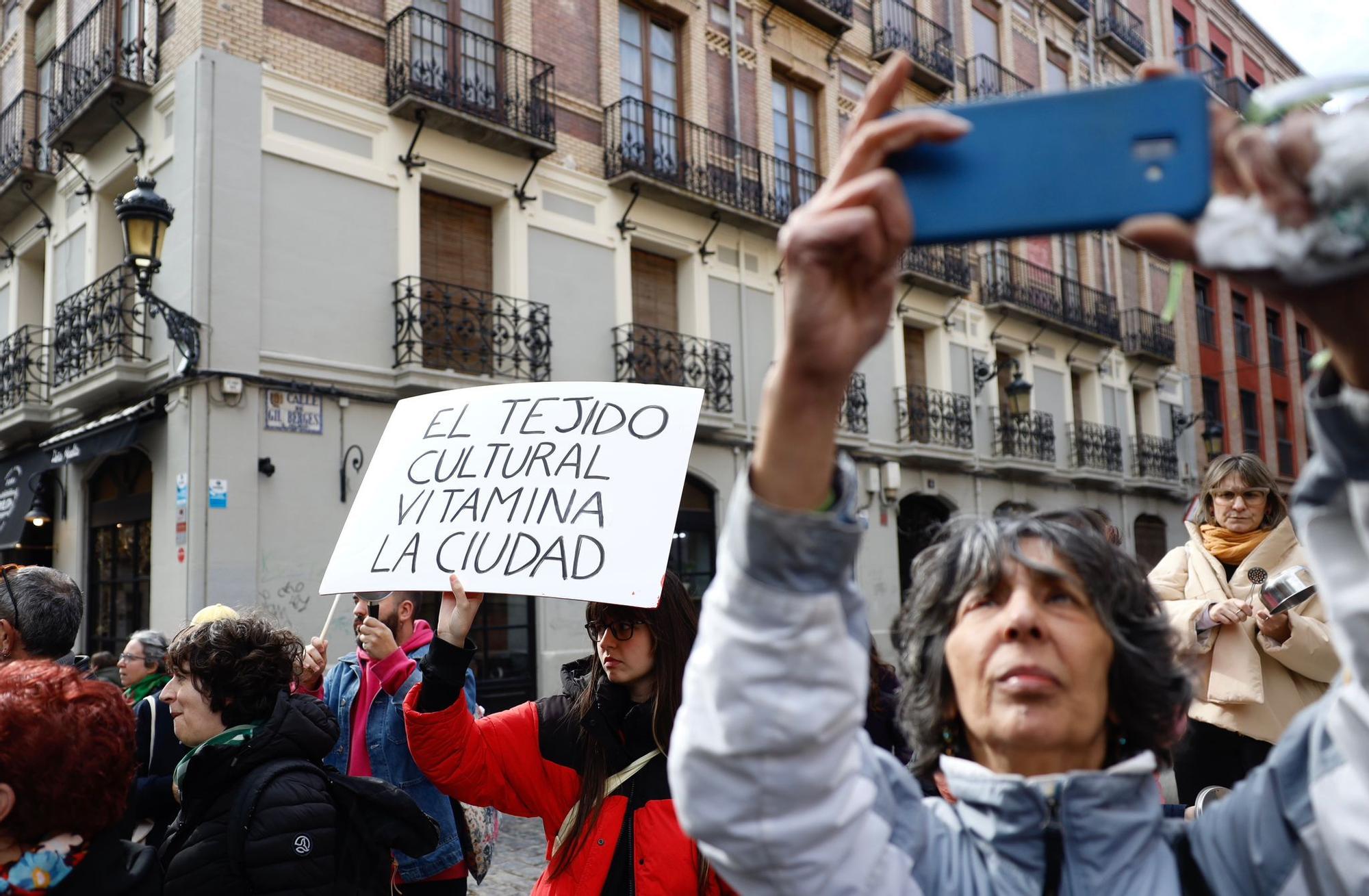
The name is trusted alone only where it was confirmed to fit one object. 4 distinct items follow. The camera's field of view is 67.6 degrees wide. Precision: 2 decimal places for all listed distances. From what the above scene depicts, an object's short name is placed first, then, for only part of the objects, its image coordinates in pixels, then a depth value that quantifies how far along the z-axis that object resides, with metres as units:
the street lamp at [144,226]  7.93
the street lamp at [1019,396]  17.75
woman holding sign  2.54
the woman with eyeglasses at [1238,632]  3.42
